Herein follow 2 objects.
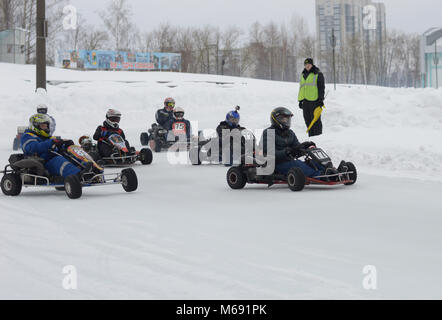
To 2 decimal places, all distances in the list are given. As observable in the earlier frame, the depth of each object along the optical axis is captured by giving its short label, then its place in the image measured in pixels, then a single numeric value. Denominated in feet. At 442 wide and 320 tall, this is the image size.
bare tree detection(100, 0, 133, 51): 193.47
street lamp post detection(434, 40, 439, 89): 136.56
